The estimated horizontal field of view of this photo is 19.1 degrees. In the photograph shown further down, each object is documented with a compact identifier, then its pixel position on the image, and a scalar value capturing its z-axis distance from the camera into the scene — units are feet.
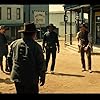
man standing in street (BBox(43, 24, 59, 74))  32.91
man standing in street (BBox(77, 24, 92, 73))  33.09
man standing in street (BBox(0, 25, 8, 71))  32.71
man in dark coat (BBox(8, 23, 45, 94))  12.89
